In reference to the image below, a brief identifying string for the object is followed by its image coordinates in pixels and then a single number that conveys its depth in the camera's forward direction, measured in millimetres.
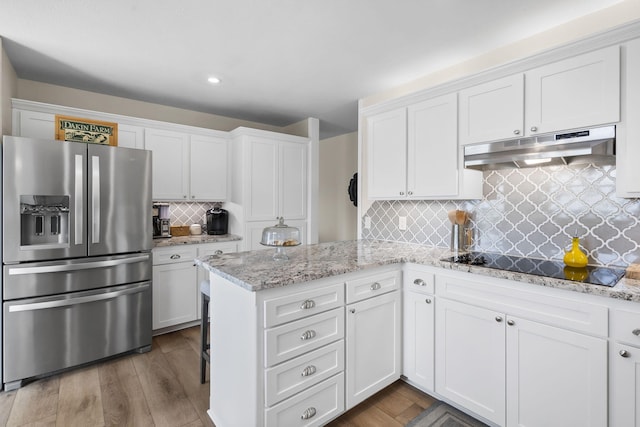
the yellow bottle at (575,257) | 1798
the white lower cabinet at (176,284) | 3117
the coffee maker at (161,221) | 3479
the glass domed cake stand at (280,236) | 1933
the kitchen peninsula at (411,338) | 1439
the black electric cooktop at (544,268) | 1560
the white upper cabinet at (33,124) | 2670
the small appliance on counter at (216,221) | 3764
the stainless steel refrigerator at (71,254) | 2223
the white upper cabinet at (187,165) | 3377
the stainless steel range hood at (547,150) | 1680
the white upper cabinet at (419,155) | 2307
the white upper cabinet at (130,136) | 3156
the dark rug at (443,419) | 1853
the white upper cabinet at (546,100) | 1654
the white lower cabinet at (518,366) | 1451
